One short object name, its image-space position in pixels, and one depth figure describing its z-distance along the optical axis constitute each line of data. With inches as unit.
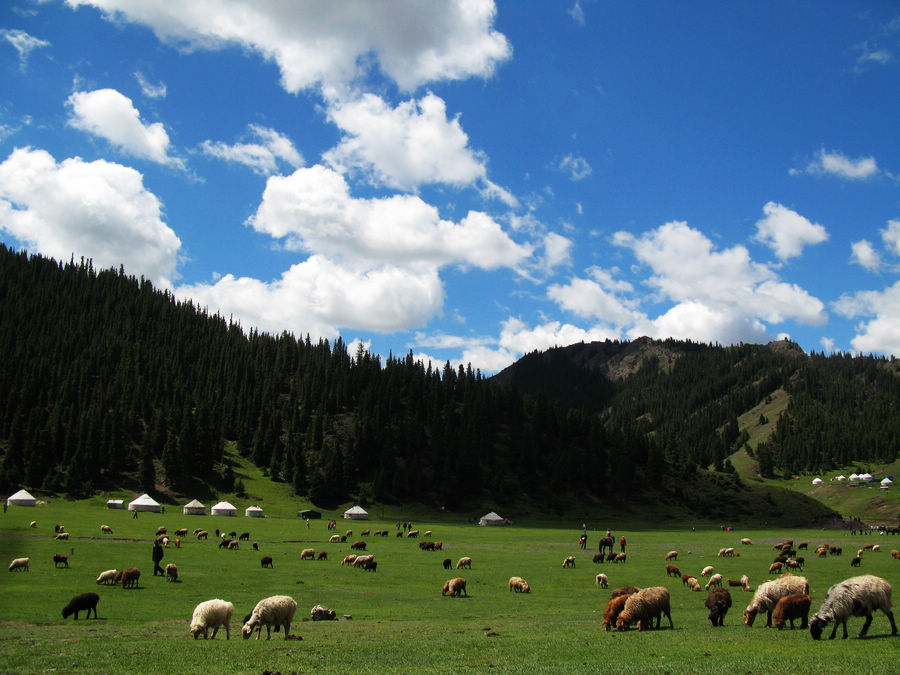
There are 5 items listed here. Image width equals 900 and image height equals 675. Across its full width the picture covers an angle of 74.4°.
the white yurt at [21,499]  3707.2
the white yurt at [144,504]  4069.9
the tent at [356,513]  4840.1
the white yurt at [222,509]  4232.5
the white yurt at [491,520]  4736.7
